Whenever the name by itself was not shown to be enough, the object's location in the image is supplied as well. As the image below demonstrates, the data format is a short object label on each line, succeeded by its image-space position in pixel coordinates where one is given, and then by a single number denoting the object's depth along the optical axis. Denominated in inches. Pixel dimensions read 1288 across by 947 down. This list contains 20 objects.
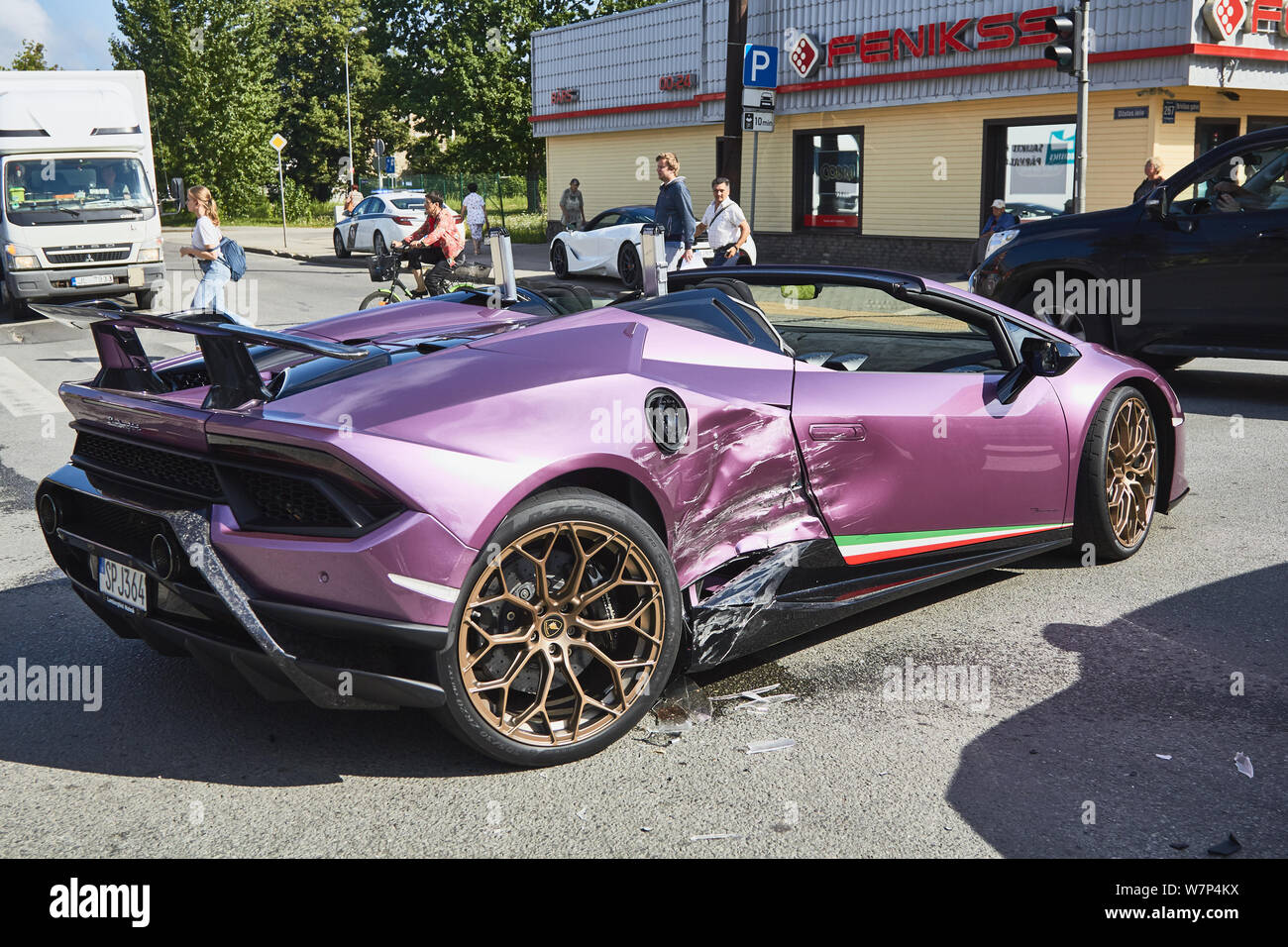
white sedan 1110.4
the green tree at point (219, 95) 2181.3
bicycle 501.0
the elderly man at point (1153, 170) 662.8
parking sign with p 839.1
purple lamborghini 127.5
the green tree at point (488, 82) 1959.9
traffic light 558.6
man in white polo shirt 583.5
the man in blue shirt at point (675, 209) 554.6
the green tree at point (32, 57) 2559.1
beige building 770.2
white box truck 680.4
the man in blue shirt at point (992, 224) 730.8
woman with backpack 507.8
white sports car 846.5
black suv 367.6
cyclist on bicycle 534.3
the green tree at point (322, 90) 2827.3
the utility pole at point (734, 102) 770.8
